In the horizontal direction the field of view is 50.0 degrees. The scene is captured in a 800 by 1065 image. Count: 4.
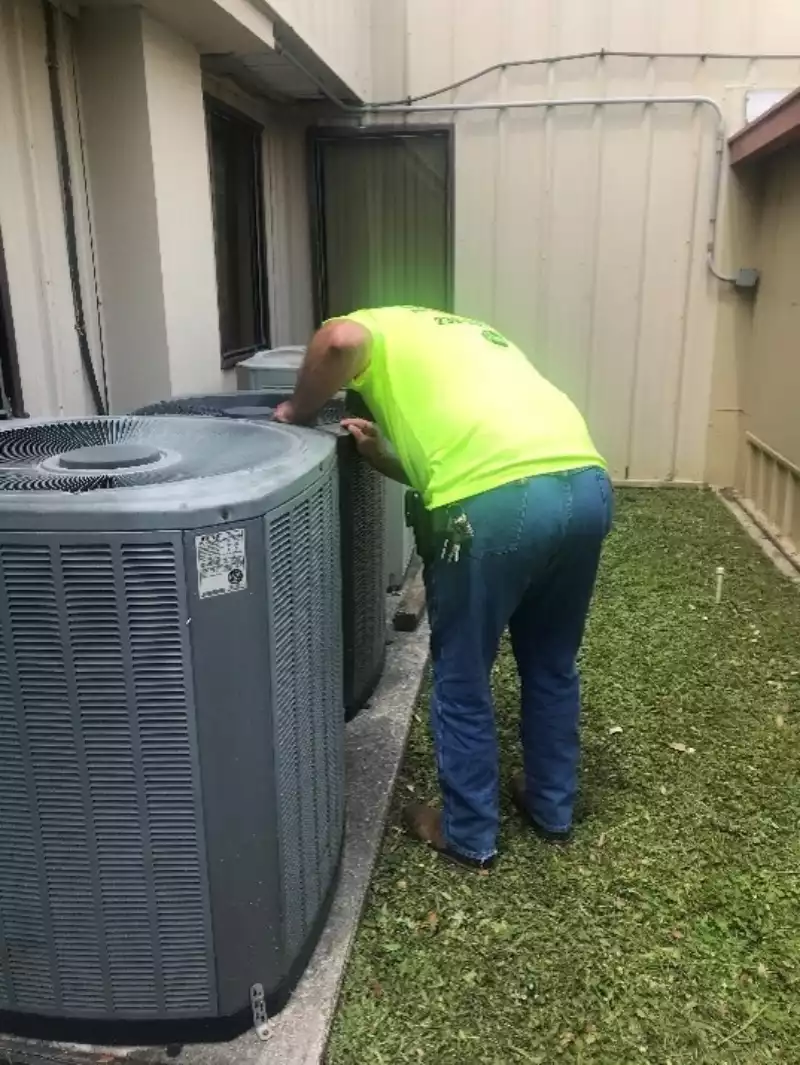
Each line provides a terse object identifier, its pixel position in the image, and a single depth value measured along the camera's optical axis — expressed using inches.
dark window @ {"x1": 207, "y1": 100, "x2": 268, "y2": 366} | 189.8
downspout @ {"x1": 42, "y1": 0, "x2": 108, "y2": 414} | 114.7
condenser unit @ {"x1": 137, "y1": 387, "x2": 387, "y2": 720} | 112.0
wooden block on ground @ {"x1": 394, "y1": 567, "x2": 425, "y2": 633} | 153.1
